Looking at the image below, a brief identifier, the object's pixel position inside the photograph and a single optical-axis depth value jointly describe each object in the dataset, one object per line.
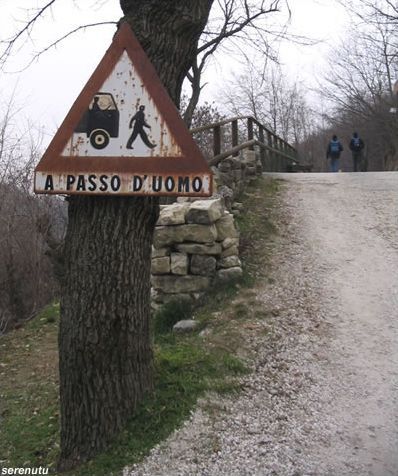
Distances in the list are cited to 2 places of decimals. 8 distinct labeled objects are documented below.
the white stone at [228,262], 5.41
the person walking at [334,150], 17.88
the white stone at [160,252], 5.33
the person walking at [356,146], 17.75
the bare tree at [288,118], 41.09
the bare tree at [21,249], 11.90
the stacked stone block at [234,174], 7.47
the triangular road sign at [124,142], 2.61
